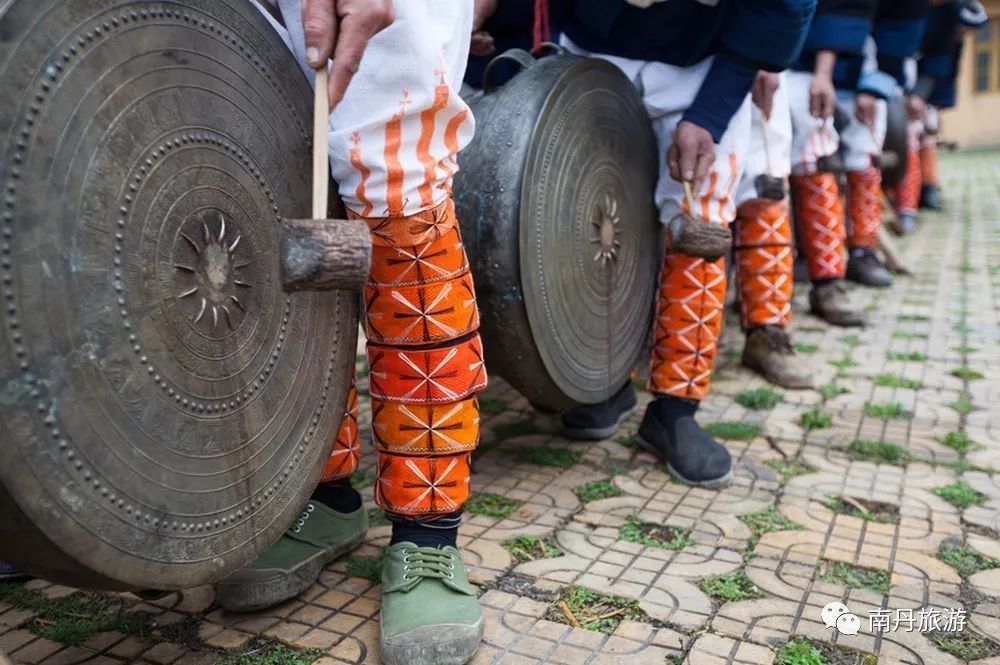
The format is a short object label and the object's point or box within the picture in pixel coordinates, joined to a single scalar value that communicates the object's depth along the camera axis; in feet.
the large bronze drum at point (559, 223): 6.20
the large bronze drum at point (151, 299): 3.14
